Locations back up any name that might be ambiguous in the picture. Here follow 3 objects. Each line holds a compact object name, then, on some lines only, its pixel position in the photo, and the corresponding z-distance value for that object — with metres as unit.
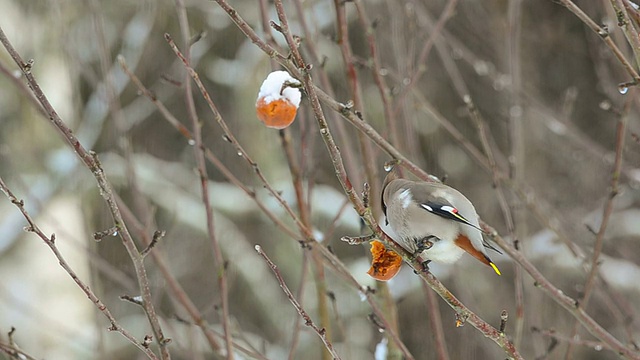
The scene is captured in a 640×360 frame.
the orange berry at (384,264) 9.42
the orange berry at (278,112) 9.50
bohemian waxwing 9.40
